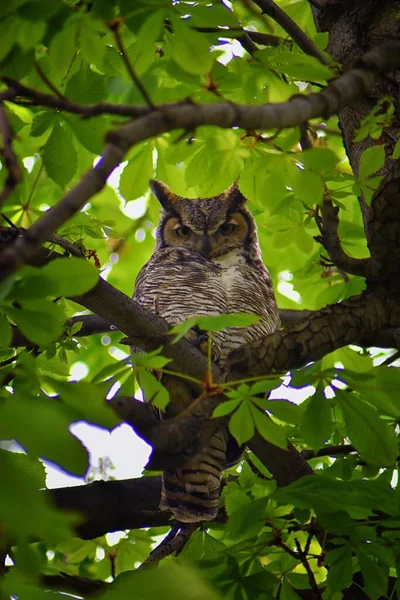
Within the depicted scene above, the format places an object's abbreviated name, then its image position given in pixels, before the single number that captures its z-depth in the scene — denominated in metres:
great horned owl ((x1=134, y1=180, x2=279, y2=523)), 13.41
